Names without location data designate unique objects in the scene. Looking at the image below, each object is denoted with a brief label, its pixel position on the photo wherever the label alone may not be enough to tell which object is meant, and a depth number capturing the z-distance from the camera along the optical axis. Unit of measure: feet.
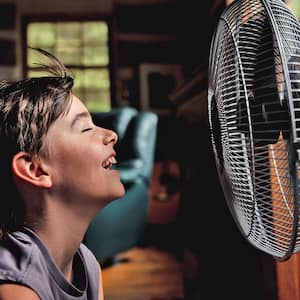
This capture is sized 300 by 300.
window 16.08
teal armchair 7.46
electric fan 1.95
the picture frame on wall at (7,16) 15.16
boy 2.67
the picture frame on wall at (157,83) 15.11
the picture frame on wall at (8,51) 15.20
